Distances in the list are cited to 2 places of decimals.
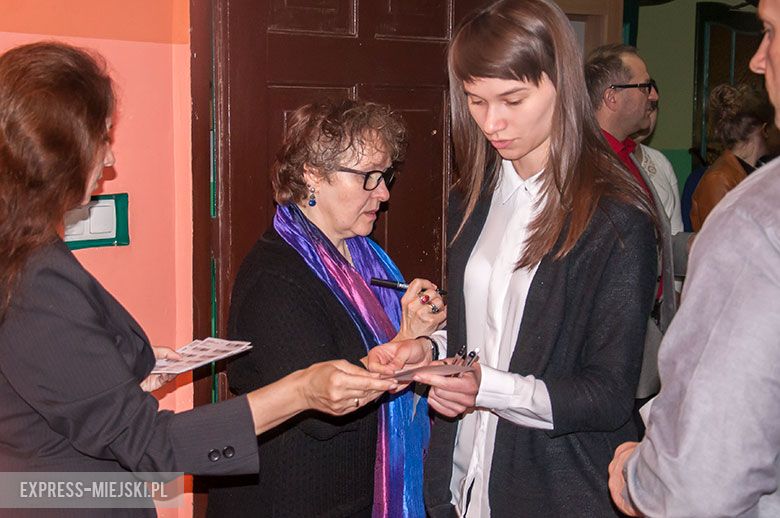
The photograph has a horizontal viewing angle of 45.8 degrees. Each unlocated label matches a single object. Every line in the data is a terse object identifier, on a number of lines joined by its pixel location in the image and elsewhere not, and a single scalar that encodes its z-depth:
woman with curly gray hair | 2.43
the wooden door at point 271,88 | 3.03
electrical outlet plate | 2.89
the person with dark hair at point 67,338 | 1.80
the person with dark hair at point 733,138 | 4.68
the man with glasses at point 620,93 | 4.34
